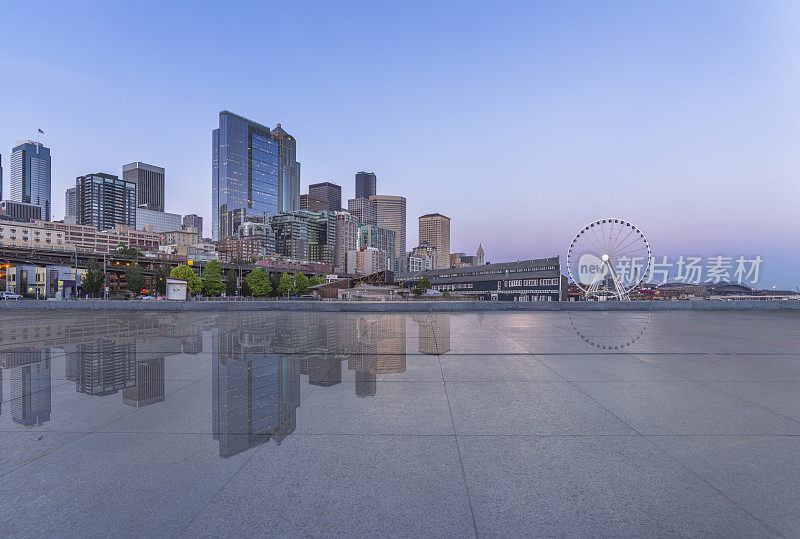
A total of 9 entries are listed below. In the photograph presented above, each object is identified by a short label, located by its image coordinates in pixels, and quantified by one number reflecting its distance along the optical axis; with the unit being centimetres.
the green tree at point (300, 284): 12436
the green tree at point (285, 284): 11369
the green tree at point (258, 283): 10650
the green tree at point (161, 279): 10256
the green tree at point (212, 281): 9138
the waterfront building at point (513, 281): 14275
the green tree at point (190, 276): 9050
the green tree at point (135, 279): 8356
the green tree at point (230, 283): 10306
